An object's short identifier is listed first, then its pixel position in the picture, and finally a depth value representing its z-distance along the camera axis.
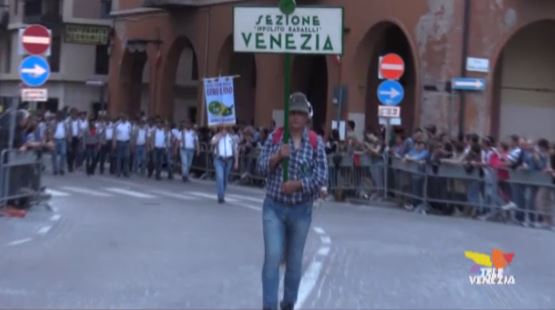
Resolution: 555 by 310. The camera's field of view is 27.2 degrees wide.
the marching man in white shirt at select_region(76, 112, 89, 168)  35.06
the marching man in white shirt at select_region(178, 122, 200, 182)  33.22
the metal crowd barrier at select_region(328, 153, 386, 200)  26.05
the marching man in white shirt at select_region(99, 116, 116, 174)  34.84
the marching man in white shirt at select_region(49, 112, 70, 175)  33.78
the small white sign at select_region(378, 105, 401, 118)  25.73
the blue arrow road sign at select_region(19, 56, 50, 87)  21.74
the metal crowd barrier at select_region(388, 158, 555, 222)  20.98
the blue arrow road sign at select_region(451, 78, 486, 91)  29.58
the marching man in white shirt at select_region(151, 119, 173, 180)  34.47
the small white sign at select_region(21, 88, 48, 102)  22.97
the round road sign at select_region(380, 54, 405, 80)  26.19
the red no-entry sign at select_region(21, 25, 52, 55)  20.86
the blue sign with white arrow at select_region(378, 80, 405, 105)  26.14
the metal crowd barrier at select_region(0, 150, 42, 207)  18.89
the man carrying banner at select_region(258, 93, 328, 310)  9.44
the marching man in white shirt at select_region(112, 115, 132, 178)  34.41
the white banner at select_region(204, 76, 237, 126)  29.53
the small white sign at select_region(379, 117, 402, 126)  26.83
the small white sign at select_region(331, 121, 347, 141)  31.59
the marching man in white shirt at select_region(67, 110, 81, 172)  35.00
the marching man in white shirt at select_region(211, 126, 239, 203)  23.81
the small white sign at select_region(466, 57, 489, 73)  29.80
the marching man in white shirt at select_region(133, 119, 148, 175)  34.91
